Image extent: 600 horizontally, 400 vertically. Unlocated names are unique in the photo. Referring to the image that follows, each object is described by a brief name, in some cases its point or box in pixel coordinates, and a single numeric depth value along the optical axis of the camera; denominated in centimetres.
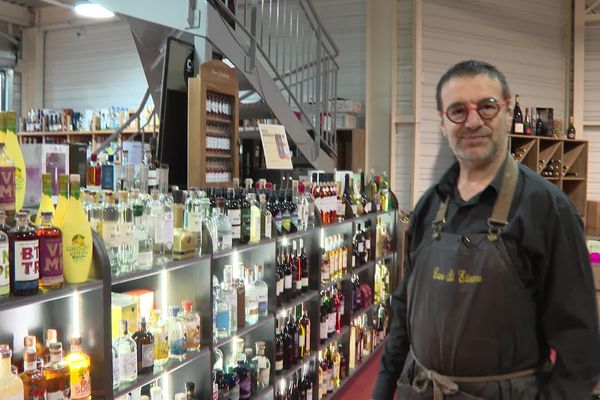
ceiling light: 667
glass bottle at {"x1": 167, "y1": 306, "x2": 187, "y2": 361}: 251
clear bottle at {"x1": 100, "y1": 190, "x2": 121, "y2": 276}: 216
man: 162
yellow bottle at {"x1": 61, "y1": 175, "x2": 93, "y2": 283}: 188
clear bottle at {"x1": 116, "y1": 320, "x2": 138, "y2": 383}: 217
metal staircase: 371
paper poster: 389
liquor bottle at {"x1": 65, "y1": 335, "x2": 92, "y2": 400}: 190
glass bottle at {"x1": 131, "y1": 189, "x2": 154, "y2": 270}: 228
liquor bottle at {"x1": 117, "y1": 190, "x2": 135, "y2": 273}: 219
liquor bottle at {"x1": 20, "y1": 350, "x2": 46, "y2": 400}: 179
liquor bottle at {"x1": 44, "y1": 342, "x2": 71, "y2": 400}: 182
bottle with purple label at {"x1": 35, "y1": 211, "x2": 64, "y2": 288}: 180
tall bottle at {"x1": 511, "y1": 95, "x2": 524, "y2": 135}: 679
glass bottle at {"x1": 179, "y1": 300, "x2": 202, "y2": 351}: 258
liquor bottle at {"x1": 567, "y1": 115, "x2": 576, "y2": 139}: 756
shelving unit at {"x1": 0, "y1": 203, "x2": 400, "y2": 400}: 196
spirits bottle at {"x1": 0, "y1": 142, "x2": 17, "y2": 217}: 176
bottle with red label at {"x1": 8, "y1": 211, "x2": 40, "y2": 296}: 172
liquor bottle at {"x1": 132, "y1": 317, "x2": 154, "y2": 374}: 228
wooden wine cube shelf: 691
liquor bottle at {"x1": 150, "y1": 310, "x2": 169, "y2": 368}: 242
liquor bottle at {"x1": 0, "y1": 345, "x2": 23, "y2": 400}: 170
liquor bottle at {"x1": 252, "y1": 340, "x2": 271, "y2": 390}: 327
